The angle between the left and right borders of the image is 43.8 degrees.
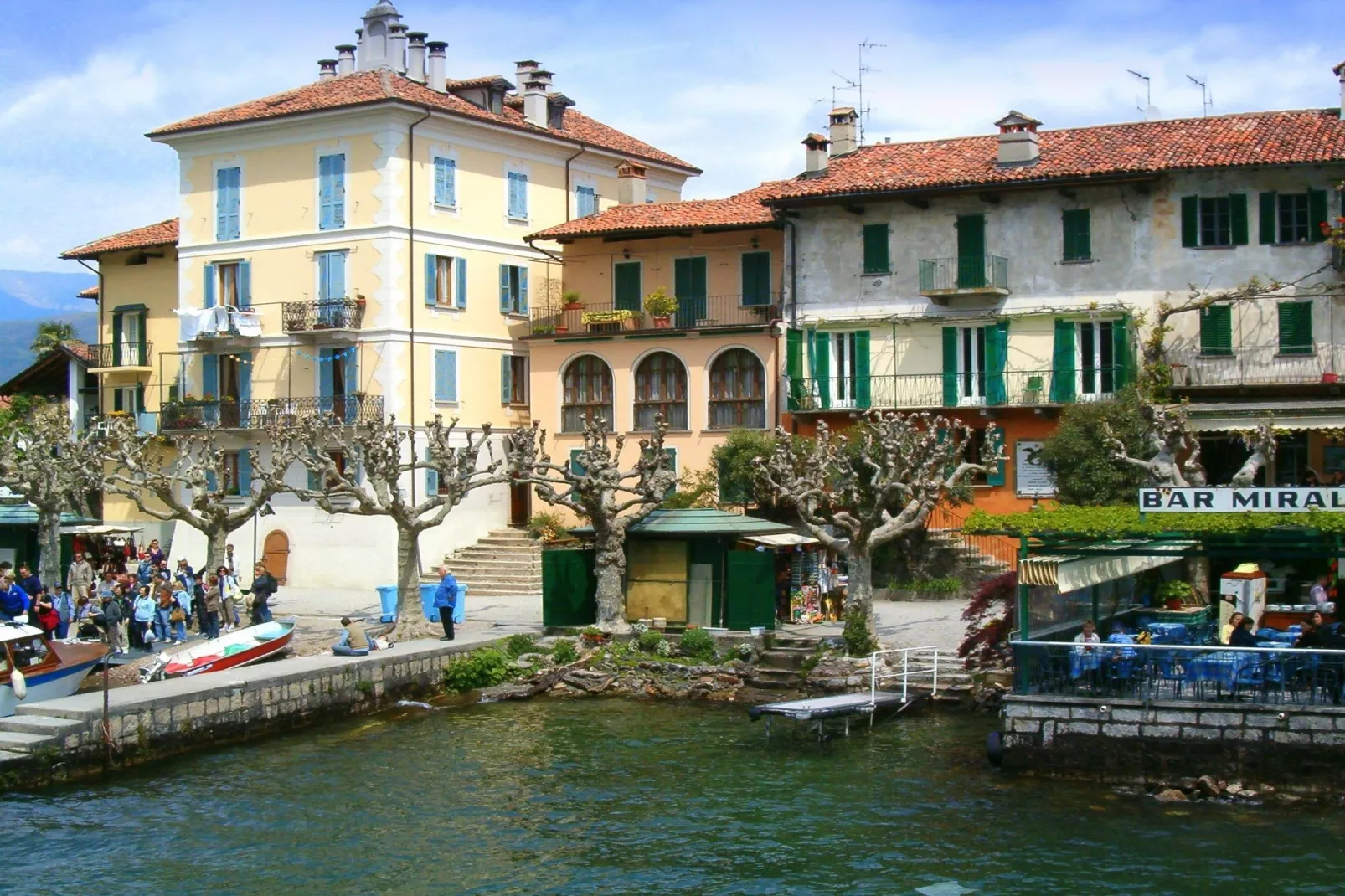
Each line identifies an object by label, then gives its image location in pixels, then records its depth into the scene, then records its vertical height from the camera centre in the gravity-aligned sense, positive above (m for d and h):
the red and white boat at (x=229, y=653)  28.94 -2.59
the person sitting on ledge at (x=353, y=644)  30.97 -2.56
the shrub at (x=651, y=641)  32.62 -2.71
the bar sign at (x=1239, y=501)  22.97 -0.06
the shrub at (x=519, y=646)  32.81 -2.79
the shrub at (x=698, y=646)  32.16 -2.76
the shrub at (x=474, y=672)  31.83 -3.20
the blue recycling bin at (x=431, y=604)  36.16 -2.18
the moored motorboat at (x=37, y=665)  25.25 -2.44
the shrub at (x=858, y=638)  30.86 -2.54
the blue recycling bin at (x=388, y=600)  36.47 -2.07
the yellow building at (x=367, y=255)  46.88 +7.34
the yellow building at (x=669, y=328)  46.59 +4.97
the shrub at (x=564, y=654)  32.47 -2.92
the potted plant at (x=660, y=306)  47.31 +5.56
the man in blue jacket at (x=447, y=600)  33.59 -1.92
